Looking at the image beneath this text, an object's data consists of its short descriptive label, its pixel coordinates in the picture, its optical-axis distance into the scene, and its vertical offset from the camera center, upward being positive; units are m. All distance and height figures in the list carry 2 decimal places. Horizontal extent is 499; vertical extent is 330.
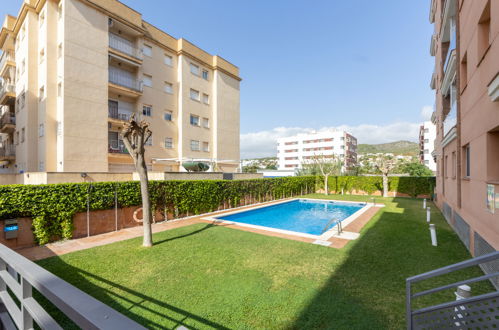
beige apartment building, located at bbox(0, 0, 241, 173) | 16.48 +6.68
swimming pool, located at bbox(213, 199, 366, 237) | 13.57 -3.47
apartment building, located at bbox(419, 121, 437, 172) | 64.63 +6.67
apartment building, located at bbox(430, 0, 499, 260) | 5.21 +1.28
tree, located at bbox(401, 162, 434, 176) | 52.41 -1.07
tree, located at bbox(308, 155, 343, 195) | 33.22 -0.02
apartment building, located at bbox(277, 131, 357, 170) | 79.06 +7.12
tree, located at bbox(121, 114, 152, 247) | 8.05 +0.17
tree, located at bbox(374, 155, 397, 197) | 23.14 -0.15
